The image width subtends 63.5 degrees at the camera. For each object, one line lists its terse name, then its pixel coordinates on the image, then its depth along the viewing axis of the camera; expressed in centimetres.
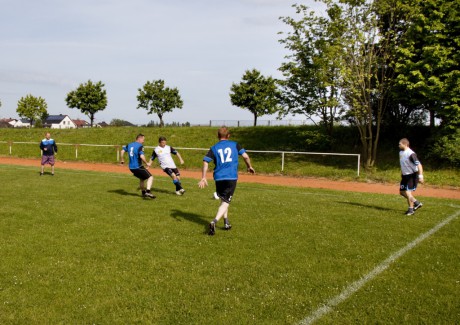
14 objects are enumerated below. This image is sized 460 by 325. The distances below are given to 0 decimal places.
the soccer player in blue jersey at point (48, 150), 1859
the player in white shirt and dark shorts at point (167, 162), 1279
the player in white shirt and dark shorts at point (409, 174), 973
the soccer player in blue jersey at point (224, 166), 741
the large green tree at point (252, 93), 4584
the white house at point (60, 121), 13725
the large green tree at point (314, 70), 1967
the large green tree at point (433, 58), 1777
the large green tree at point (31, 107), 7219
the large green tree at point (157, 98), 5566
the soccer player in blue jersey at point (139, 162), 1179
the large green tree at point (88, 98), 5619
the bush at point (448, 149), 1791
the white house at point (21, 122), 14675
